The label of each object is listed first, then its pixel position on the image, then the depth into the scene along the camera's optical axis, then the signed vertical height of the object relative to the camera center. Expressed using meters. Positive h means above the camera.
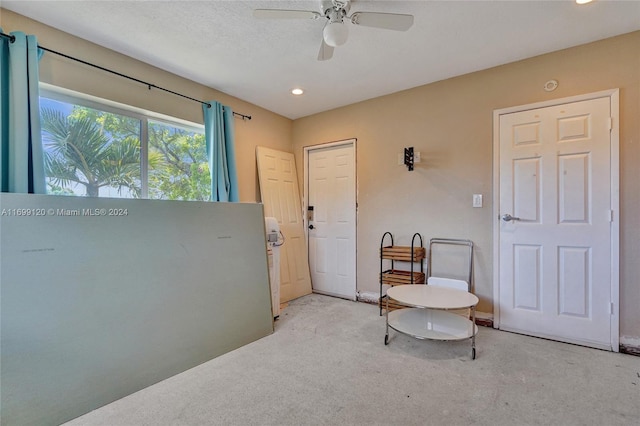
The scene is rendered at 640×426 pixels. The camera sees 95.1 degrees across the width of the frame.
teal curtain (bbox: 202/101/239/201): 3.27 +0.65
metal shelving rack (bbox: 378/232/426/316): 3.20 -0.63
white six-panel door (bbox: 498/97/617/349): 2.47 -0.14
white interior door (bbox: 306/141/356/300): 3.98 -0.13
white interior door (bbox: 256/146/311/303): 3.95 -0.02
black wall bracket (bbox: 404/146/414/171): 3.42 +0.61
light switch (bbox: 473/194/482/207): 3.03 +0.09
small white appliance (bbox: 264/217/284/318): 3.23 -0.54
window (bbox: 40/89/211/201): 2.34 +0.55
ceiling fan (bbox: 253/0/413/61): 1.81 +1.21
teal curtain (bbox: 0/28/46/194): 1.98 +0.67
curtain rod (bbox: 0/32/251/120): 2.00 +1.22
